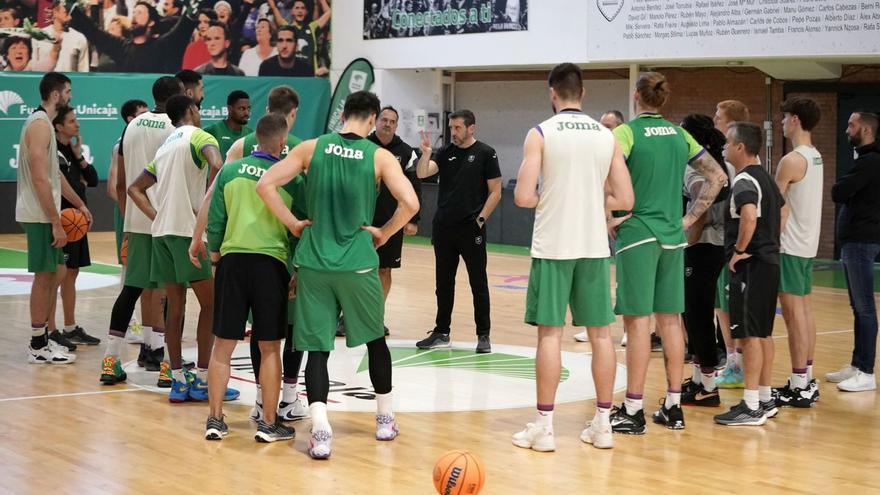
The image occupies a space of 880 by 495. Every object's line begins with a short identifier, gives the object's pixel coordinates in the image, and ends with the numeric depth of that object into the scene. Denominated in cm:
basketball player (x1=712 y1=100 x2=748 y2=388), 1535
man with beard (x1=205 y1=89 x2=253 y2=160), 1648
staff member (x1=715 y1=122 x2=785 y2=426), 1331
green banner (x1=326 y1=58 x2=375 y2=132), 4279
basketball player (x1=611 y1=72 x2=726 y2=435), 1283
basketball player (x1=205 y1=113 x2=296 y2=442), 1217
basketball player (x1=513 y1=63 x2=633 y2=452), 1201
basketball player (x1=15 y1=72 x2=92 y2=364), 1620
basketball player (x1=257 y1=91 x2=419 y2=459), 1177
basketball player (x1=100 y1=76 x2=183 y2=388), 1524
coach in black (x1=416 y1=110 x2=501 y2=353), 1815
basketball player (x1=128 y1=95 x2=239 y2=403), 1399
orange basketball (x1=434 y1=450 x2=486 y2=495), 999
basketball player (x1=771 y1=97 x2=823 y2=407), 1439
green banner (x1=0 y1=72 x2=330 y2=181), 3645
